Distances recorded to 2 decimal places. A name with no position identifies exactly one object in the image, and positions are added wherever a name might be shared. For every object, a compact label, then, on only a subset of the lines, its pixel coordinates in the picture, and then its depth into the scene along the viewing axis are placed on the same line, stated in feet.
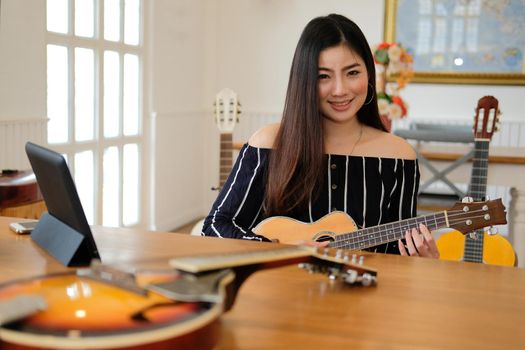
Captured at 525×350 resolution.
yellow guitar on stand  9.52
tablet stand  3.67
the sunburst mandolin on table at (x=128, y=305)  2.21
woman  6.14
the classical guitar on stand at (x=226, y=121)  12.91
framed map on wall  19.21
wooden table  2.77
